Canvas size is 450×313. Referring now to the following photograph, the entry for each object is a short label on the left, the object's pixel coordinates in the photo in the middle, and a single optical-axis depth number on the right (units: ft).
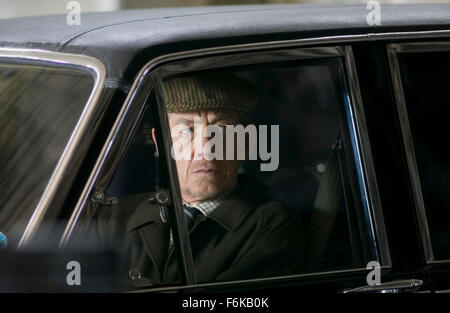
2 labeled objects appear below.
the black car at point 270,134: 14.56
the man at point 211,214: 15.06
